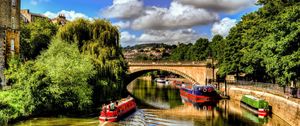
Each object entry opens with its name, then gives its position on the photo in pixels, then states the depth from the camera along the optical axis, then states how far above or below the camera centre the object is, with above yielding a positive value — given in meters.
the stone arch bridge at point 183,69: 59.75 +1.67
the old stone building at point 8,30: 36.75 +5.05
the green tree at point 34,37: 52.19 +6.18
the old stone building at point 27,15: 95.69 +16.63
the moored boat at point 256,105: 34.00 -2.60
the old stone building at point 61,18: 99.48 +16.85
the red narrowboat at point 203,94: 48.72 -1.99
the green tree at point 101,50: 36.66 +2.95
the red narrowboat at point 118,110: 29.17 -2.65
